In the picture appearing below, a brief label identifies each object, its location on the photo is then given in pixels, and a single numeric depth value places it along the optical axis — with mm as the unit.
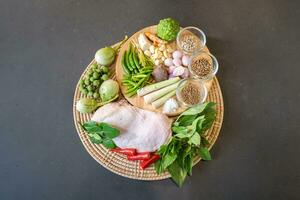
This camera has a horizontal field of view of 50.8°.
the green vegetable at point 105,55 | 1177
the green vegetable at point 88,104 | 1140
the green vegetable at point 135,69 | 1148
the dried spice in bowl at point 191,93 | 1125
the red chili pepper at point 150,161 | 1083
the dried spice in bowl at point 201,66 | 1159
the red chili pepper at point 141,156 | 1086
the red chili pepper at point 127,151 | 1096
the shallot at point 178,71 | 1157
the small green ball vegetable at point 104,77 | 1164
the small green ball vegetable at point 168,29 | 1161
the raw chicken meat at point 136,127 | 1083
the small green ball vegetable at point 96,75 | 1161
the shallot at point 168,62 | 1172
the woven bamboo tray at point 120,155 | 1121
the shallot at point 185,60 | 1175
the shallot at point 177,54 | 1177
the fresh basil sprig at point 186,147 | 1011
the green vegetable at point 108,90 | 1128
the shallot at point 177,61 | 1172
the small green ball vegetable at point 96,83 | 1157
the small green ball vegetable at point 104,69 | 1175
